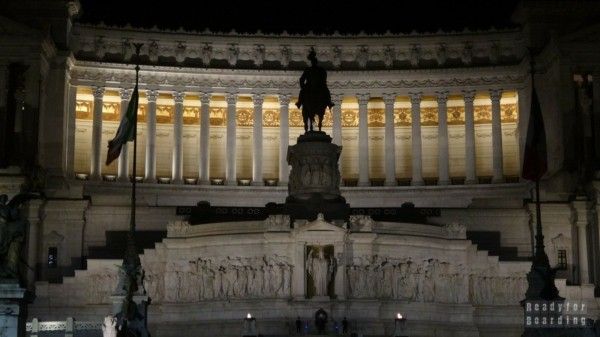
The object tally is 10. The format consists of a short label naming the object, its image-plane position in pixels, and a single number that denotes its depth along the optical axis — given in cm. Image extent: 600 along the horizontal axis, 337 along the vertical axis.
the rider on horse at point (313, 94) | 6788
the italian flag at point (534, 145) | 5972
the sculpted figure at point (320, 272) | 6278
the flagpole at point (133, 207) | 5341
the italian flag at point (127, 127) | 6188
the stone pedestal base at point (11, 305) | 3934
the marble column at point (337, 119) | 9719
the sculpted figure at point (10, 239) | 3956
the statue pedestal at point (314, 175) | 6719
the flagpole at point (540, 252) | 5191
